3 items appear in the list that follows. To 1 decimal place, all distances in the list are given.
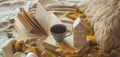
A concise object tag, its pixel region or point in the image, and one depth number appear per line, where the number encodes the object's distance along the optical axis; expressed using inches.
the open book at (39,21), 51.7
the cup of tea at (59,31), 46.9
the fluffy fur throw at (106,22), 46.3
